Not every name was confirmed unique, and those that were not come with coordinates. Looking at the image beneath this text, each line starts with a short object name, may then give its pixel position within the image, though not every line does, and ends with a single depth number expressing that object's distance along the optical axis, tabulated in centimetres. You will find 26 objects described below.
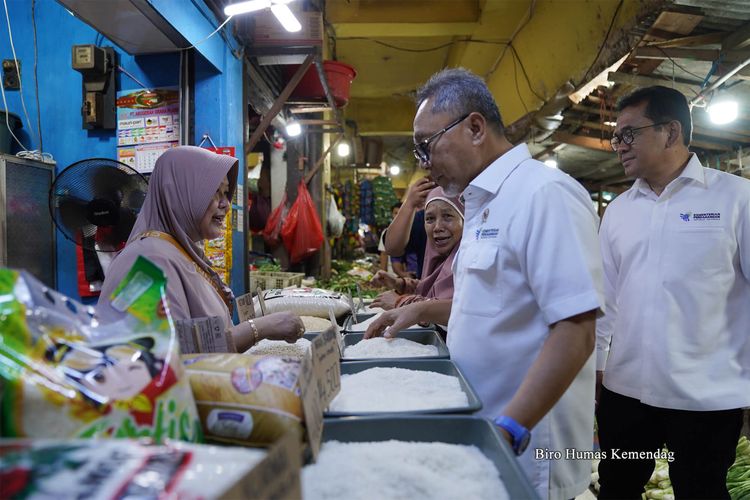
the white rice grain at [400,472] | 72
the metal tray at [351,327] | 180
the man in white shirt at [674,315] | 187
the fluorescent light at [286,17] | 263
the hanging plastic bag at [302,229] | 556
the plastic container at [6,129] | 325
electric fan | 254
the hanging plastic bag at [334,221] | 724
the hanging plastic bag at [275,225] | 570
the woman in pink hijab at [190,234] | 164
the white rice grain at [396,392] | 98
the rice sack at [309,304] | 304
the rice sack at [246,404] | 75
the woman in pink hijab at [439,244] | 230
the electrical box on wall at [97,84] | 323
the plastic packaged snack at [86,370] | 55
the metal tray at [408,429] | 87
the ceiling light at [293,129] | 503
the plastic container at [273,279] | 437
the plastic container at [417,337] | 169
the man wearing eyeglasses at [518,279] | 104
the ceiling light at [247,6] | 258
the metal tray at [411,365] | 127
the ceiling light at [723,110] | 386
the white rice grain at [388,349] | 153
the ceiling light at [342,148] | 877
